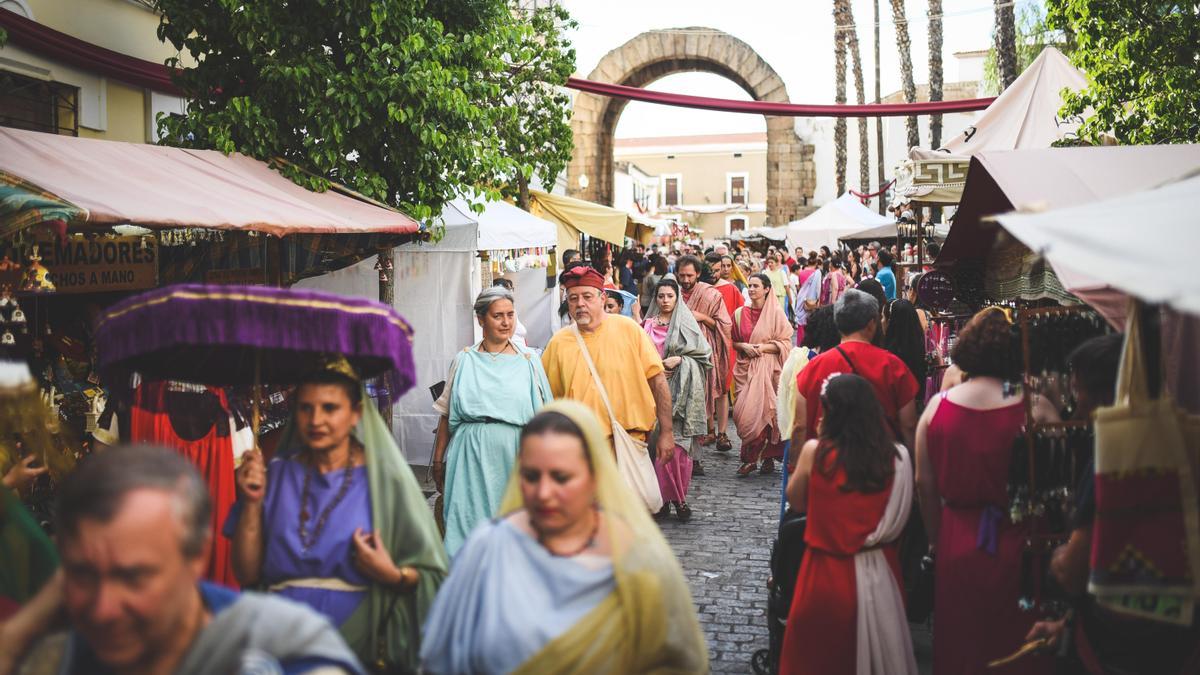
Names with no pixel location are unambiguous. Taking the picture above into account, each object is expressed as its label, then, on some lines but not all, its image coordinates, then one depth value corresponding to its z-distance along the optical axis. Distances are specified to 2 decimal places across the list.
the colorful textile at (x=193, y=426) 5.78
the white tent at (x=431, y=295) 10.47
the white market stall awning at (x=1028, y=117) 9.60
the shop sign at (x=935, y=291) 7.40
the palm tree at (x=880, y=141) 32.84
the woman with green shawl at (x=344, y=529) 3.30
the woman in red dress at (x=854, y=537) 4.26
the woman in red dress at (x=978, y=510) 4.42
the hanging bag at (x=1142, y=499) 3.15
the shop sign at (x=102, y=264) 7.05
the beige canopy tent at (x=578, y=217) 15.84
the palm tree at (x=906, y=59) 26.72
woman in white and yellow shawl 2.79
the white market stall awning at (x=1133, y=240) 2.42
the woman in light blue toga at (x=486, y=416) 5.88
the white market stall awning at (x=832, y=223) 21.73
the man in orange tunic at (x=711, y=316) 11.05
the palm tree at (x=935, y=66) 23.78
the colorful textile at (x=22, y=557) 2.70
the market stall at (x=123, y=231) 5.11
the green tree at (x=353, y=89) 7.97
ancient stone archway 33.53
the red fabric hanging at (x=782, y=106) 16.05
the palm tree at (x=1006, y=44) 14.94
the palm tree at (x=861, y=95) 36.16
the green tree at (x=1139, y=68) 7.45
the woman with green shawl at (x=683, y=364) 9.32
